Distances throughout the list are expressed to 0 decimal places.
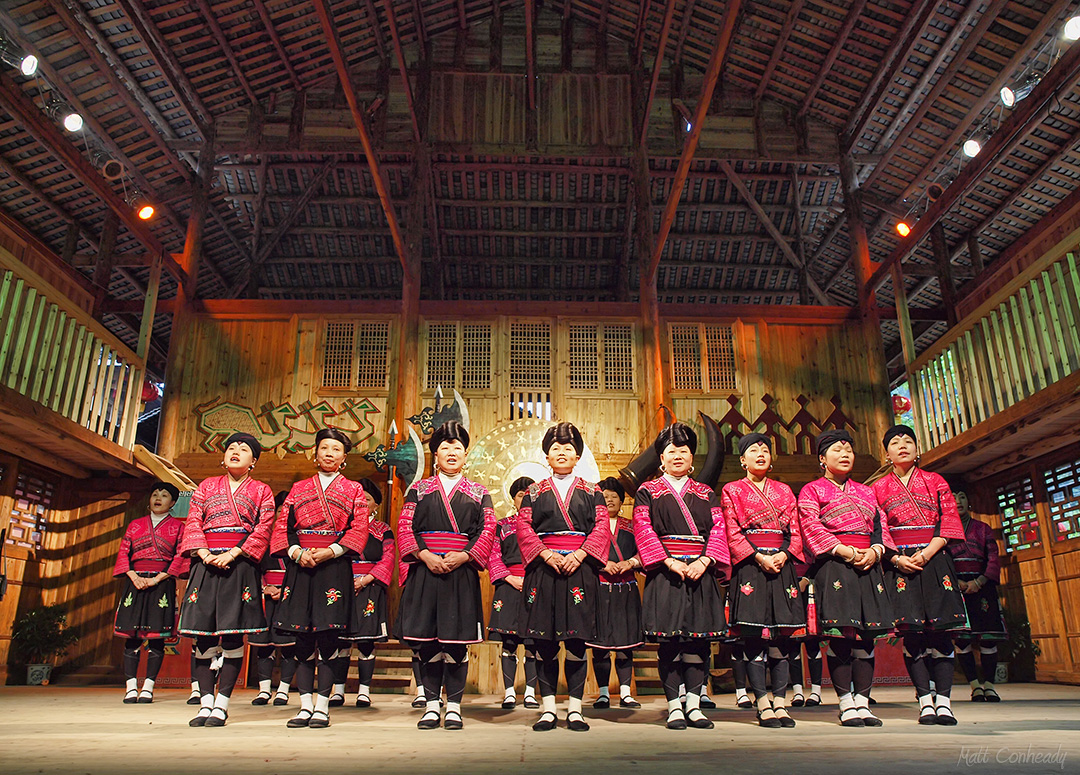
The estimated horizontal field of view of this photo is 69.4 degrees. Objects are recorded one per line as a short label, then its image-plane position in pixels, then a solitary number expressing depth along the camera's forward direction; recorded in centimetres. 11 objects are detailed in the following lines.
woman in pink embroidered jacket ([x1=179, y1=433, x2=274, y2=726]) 379
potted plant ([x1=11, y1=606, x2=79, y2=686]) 749
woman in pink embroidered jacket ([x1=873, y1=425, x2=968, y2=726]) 376
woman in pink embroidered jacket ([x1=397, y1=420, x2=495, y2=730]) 361
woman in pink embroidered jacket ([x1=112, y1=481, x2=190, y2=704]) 536
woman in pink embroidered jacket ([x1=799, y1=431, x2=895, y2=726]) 371
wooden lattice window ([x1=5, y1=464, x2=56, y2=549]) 791
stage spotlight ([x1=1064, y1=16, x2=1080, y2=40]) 687
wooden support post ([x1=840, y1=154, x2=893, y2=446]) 943
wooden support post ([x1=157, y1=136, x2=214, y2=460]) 902
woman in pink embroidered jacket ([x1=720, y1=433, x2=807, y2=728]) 374
